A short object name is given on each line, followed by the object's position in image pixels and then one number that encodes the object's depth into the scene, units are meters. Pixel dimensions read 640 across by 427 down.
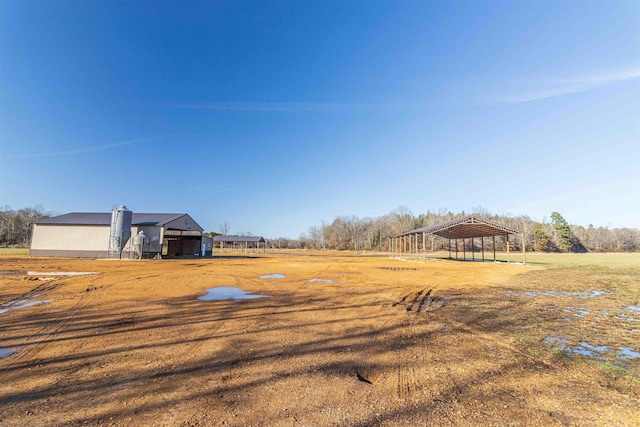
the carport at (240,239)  50.04
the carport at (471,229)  23.58
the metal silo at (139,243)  26.05
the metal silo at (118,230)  26.33
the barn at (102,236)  26.42
